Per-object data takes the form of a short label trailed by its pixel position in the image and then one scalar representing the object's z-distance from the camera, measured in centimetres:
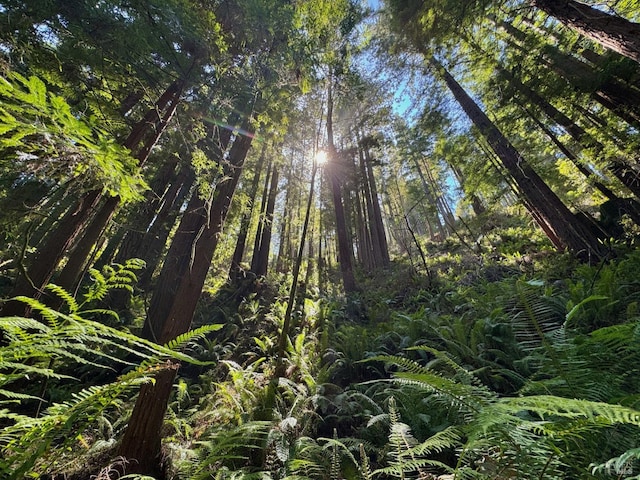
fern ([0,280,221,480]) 96
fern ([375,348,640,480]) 85
